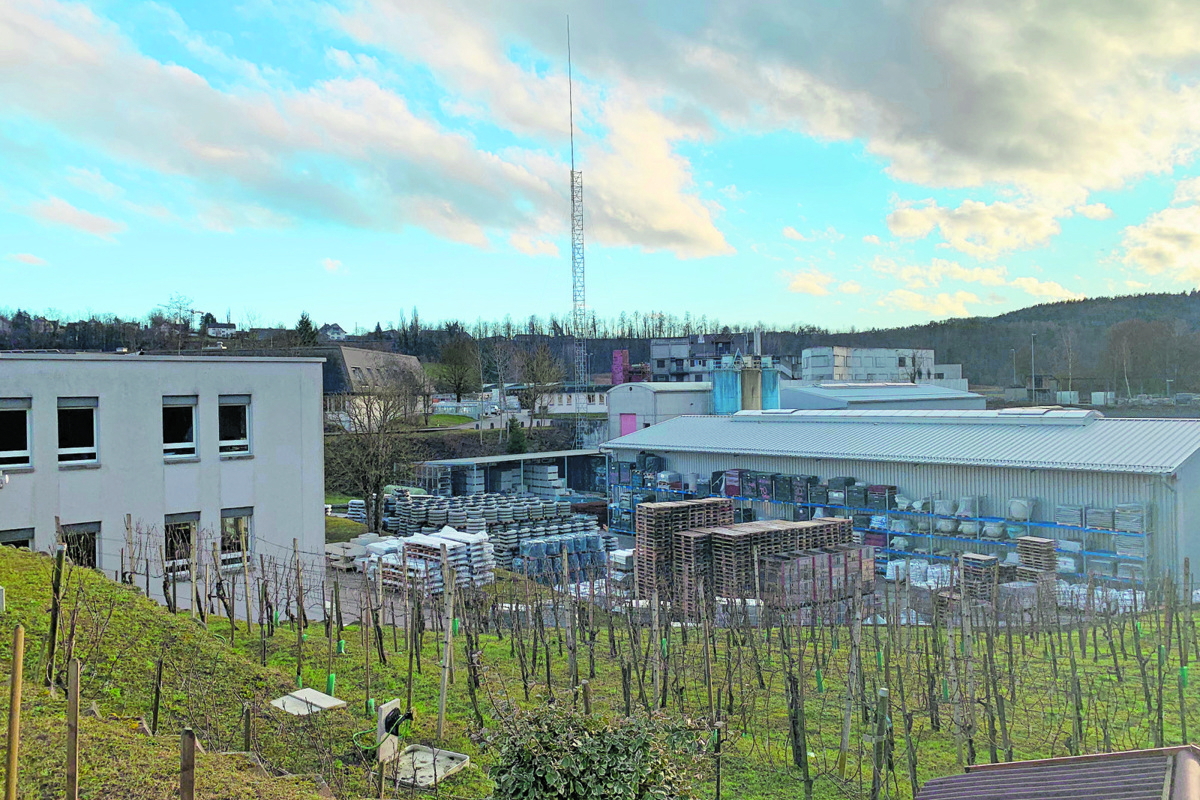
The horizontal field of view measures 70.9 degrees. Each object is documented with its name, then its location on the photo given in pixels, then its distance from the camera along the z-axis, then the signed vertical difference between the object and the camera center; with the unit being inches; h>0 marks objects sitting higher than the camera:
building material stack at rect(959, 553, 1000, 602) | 711.1 -184.2
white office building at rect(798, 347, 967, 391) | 2723.9 +19.0
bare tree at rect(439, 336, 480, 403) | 3038.9 +29.9
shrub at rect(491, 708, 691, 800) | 204.2 -94.9
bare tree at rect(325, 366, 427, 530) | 1352.1 -119.7
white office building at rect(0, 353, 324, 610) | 655.8 -64.6
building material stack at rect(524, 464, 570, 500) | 1656.0 -212.1
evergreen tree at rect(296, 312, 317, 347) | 3024.4 +177.7
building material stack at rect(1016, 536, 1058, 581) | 829.8 -182.9
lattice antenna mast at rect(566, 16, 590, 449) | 2783.0 +179.2
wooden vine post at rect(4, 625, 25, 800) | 181.2 -75.8
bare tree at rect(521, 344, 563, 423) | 2539.4 -8.7
